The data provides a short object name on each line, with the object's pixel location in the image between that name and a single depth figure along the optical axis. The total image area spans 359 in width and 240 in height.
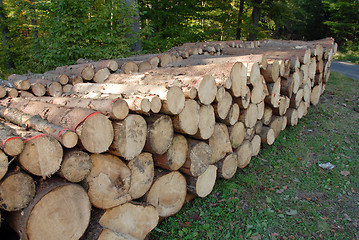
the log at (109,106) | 2.31
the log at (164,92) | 2.69
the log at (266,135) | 4.77
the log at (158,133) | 2.68
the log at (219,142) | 3.59
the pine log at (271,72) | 4.34
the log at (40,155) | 1.88
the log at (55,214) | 1.88
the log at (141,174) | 2.64
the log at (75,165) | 2.03
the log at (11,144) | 1.77
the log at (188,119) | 2.90
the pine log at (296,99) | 5.54
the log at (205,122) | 3.18
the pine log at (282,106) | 5.00
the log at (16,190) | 1.80
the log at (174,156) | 2.95
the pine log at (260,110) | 4.37
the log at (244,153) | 4.12
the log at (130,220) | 2.42
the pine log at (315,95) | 6.95
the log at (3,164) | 1.73
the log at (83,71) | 4.15
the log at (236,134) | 3.87
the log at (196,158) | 3.16
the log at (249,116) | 4.03
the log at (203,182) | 3.31
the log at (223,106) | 3.45
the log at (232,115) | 3.70
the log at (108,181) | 2.29
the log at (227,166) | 3.74
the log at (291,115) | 5.64
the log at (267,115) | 4.78
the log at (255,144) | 4.51
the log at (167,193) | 2.93
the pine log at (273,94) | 4.54
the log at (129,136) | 2.38
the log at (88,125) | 2.14
